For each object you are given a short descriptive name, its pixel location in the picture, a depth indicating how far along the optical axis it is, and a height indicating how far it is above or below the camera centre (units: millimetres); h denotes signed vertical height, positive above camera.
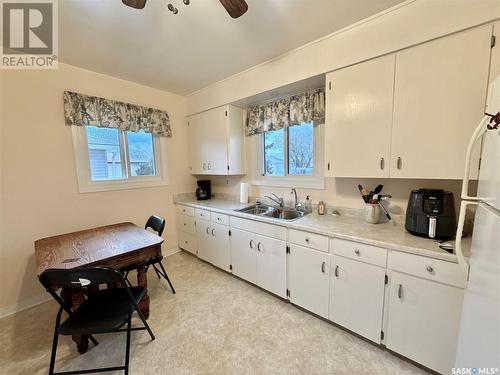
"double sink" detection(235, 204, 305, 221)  2408 -534
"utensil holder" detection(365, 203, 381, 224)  1758 -398
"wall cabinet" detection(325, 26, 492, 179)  1257 +406
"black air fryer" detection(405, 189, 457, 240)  1347 -324
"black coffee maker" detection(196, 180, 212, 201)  3266 -351
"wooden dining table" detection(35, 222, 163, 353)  1494 -658
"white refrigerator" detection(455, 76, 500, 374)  648 -394
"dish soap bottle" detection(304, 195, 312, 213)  2365 -436
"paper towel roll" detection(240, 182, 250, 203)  2855 -334
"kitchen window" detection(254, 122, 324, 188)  2363 +134
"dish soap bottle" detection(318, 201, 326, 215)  2181 -434
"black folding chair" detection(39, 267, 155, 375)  1229 -957
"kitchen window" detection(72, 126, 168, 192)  2375 +137
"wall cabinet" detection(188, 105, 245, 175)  2736 +393
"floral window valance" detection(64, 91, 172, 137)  2219 +666
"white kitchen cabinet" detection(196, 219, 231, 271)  2535 -978
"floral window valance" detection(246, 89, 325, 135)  2129 +638
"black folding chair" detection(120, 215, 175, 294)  1970 -844
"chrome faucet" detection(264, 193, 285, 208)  2613 -425
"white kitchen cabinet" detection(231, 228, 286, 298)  2018 -978
